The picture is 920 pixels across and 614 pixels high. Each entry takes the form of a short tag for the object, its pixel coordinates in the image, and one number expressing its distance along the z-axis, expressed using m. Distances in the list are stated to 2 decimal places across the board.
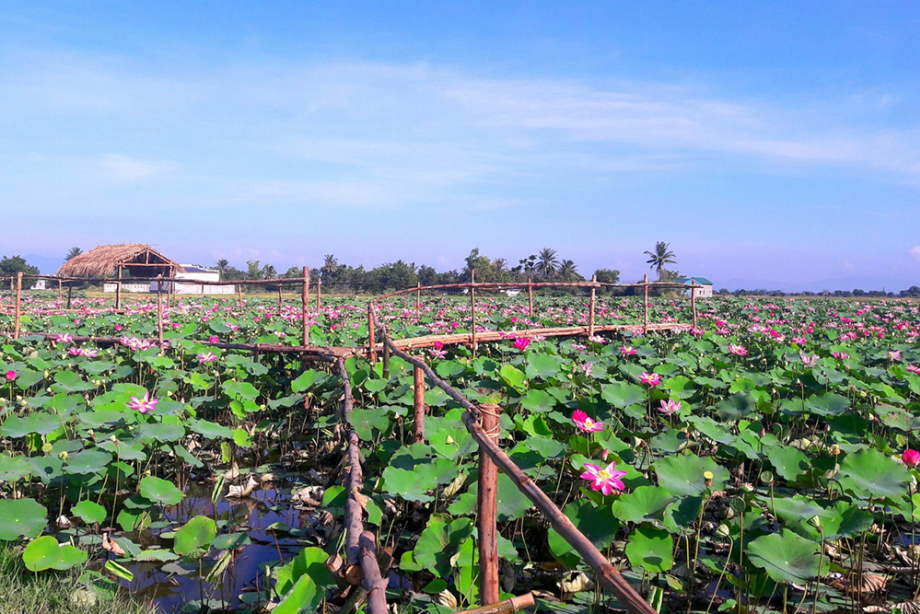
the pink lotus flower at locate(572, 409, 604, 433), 2.74
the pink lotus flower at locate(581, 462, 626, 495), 2.09
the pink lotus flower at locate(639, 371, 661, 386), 4.04
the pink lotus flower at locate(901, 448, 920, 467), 2.31
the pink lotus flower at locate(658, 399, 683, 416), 3.42
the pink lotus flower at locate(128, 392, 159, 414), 3.39
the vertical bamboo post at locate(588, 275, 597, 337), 7.87
